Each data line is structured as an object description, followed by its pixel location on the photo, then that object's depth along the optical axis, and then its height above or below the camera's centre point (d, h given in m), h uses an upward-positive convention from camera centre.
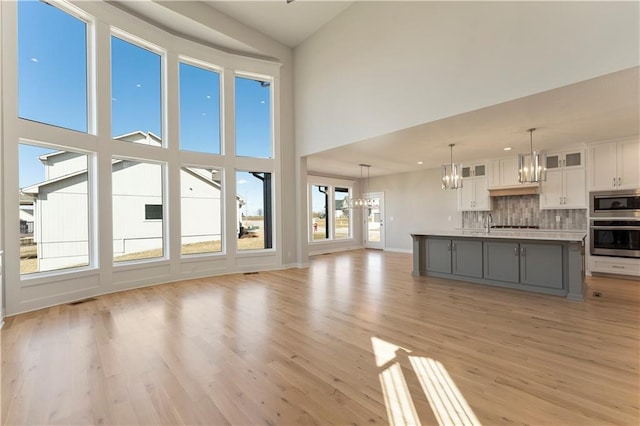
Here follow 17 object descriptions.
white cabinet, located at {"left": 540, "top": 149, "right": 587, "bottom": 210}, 5.77 +0.53
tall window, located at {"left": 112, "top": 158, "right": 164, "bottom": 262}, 5.06 +0.09
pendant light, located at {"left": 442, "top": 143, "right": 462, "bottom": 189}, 5.14 +0.60
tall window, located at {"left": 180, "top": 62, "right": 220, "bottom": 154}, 5.89 +2.25
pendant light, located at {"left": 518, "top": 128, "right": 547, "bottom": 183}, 4.21 +0.61
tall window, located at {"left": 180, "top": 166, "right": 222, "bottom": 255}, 5.89 +0.11
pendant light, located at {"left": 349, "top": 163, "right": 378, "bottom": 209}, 9.26 +0.34
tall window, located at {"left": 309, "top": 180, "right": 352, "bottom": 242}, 9.78 -0.01
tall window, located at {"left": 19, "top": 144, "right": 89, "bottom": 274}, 4.05 +0.12
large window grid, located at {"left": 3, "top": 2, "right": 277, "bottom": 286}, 4.69 +1.56
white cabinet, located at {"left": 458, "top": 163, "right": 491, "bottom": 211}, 7.23 +0.52
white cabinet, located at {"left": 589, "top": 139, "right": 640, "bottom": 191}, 5.12 +0.78
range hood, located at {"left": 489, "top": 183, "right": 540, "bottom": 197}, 6.42 +0.44
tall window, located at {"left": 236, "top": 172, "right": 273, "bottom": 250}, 6.62 +0.07
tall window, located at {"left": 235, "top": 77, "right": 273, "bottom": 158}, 6.59 +2.26
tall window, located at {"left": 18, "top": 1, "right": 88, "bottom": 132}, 4.04 +2.29
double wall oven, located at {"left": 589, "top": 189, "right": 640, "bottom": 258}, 5.10 -0.30
